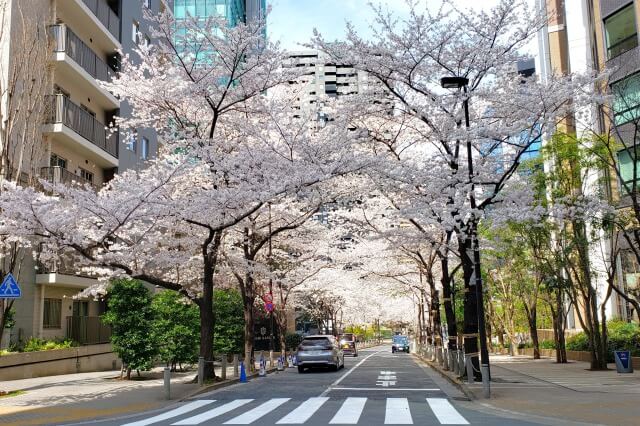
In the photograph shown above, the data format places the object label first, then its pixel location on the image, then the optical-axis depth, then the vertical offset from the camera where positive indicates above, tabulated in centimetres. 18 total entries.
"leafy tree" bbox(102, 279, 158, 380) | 2200 -20
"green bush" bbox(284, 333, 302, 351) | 5034 -215
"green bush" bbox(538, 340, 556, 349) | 3628 -212
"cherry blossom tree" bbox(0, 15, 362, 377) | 1736 +466
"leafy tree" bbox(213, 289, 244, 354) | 2955 -18
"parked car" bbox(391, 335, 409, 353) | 5754 -296
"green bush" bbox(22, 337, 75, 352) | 2306 -96
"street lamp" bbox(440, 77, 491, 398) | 1562 +190
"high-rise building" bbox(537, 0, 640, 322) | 2655 +1306
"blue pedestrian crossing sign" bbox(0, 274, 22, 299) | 1462 +80
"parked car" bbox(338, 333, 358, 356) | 4544 -240
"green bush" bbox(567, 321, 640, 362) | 2545 -142
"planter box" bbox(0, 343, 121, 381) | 2134 -167
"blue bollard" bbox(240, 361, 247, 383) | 2181 -215
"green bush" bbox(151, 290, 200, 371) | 2459 -40
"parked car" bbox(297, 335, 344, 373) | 2645 -167
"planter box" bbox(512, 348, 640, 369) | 2425 -246
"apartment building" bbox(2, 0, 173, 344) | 2445 +909
